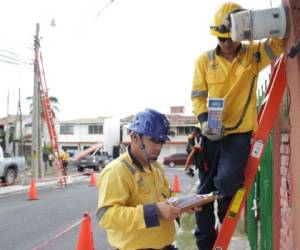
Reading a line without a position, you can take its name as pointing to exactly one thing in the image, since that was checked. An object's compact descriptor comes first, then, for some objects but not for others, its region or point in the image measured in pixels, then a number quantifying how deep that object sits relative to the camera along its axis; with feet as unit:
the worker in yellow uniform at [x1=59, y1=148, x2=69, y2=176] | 103.56
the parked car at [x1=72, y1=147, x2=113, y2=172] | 139.23
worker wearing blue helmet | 9.46
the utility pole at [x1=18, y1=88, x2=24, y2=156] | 160.29
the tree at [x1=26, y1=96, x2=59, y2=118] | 258.98
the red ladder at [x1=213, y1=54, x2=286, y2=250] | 10.62
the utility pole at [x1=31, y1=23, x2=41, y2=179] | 90.53
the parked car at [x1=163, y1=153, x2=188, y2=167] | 183.62
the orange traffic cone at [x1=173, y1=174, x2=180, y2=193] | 62.15
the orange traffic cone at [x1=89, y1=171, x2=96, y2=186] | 82.84
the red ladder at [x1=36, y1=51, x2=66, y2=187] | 87.10
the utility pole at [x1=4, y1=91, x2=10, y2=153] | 131.73
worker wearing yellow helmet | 11.34
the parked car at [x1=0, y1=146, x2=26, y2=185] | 76.74
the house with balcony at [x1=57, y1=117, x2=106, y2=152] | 253.03
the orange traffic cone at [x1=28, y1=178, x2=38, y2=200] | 58.94
